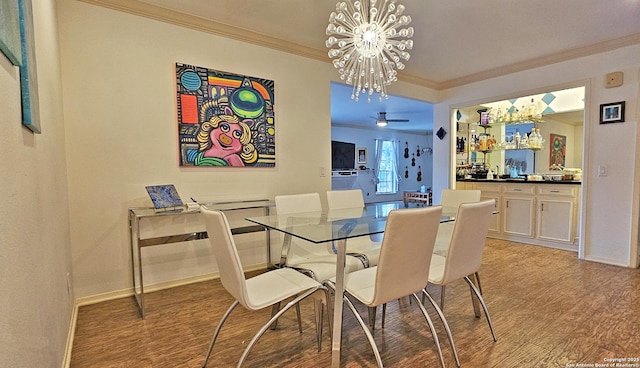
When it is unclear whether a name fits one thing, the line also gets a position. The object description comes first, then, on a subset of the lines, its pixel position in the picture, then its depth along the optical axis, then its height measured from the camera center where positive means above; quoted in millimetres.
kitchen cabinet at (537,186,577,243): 4016 -586
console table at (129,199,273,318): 2424 -540
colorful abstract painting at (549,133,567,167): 5428 +344
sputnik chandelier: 2145 +915
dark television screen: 8369 +390
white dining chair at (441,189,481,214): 2740 -259
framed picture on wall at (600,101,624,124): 3402 +601
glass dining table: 1570 -354
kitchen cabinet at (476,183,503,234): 4668 -434
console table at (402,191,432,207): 7444 -696
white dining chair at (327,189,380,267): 2404 -351
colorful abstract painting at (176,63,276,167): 2873 +505
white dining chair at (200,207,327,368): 1446 -620
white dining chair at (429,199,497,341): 1722 -431
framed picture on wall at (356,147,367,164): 9195 +428
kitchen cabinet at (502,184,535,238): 4344 -578
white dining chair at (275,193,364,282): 2016 -629
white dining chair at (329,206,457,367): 1426 -431
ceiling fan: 6718 +1084
